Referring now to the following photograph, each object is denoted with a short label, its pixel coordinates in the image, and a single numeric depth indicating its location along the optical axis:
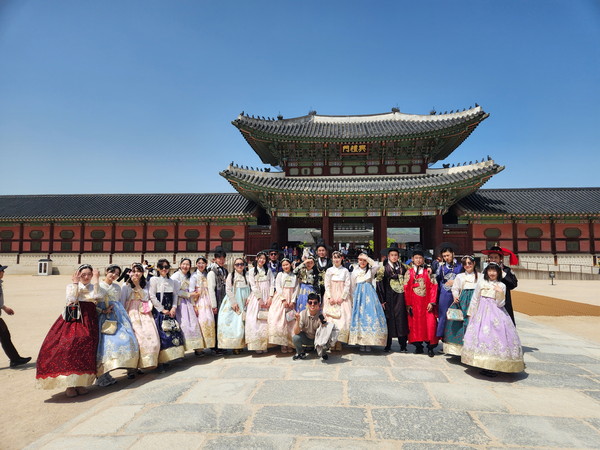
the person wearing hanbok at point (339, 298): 5.49
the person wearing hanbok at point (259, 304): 5.33
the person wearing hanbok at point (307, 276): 5.50
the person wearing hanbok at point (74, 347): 3.87
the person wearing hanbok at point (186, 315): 5.08
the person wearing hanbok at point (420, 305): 5.25
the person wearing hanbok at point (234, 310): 5.29
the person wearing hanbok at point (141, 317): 4.46
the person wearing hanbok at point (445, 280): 5.12
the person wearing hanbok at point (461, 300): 4.84
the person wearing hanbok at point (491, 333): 4.16
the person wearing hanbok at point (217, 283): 5.37
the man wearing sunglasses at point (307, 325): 5.07
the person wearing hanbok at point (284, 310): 5.32
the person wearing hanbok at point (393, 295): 5.49
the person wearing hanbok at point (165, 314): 4.72
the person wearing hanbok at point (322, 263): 5.71
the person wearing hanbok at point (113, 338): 4.13
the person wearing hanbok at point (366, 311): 5.33
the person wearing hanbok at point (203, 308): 5.28
